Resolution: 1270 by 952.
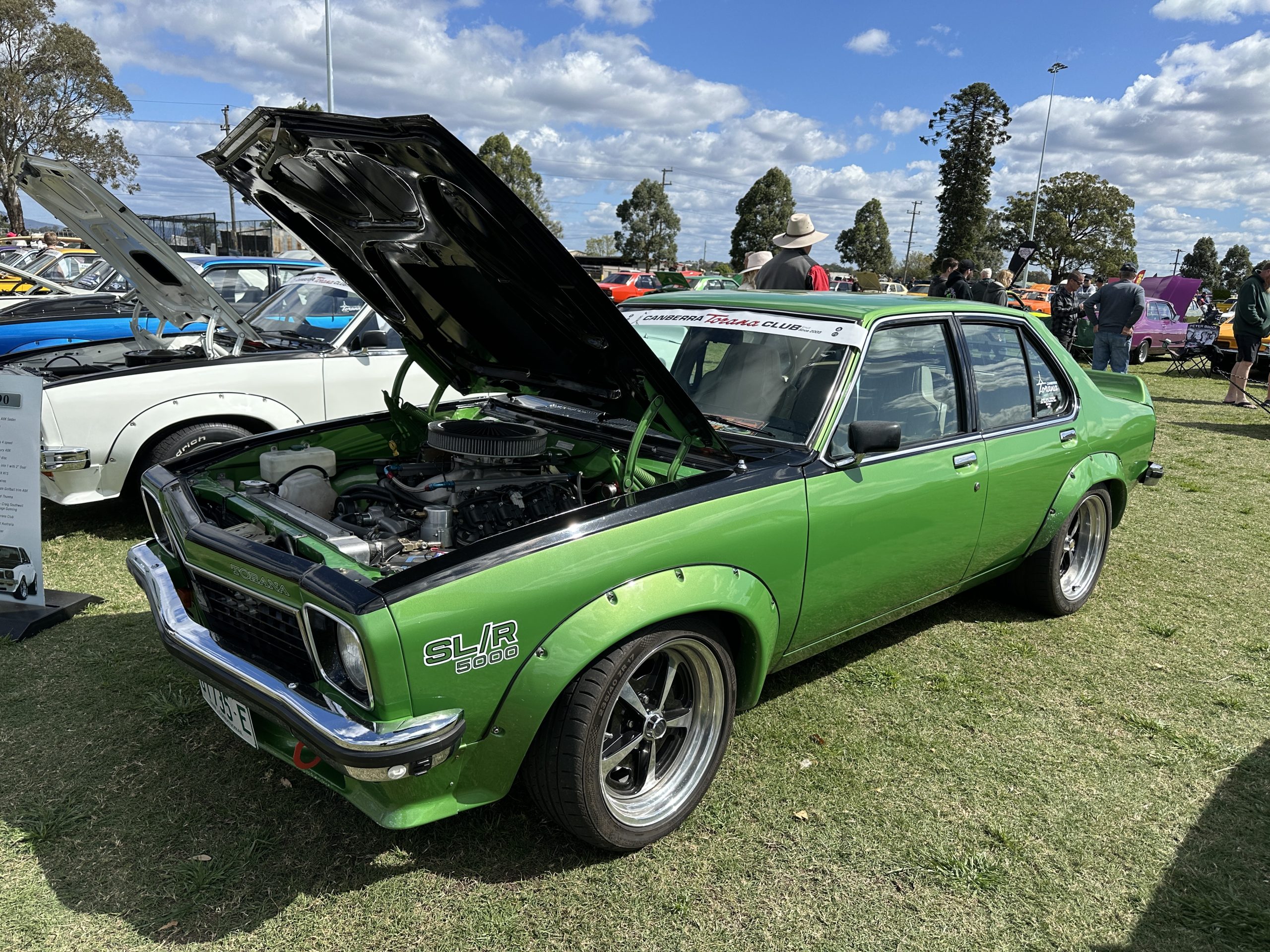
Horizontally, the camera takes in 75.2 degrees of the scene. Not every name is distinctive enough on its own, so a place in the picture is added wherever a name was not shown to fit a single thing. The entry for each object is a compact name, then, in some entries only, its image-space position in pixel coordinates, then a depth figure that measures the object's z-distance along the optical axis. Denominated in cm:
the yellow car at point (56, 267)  1178
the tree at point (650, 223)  6581
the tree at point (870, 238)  7038
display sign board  385
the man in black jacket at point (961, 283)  980
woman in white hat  895
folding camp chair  1557
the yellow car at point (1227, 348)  1449
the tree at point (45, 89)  3944
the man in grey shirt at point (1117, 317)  1045
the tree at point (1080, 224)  5603
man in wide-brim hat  704
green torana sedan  219
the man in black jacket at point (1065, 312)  1462
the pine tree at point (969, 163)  4556
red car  2286
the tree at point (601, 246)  6769
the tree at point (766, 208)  5778
